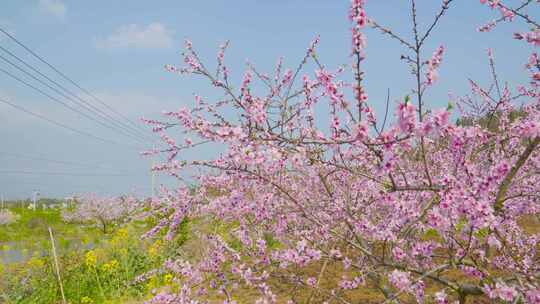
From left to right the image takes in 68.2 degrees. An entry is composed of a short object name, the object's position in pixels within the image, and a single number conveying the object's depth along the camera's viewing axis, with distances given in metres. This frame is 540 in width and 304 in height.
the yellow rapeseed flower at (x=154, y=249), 8.82
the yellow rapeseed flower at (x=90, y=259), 7.78
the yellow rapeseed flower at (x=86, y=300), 6.39
